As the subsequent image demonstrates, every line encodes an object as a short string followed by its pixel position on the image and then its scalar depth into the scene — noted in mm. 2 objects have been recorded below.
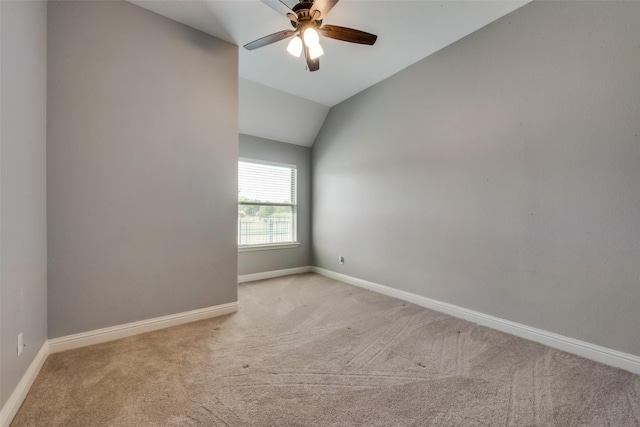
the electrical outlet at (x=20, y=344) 1456
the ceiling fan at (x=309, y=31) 1857
